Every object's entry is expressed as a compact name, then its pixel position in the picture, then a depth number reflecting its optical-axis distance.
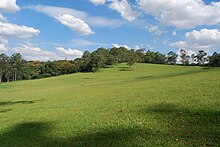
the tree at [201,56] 116.63
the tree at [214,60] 86.89
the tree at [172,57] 127.72
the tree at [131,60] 84.70
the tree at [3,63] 101.32
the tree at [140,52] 121.78
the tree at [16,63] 103.37
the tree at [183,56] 126.20
